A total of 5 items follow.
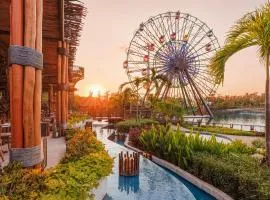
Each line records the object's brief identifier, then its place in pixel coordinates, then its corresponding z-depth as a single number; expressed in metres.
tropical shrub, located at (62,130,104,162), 3.15
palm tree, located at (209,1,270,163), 3.43
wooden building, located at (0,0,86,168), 2.03
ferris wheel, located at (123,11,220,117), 18.82
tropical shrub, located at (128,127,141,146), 7.96
